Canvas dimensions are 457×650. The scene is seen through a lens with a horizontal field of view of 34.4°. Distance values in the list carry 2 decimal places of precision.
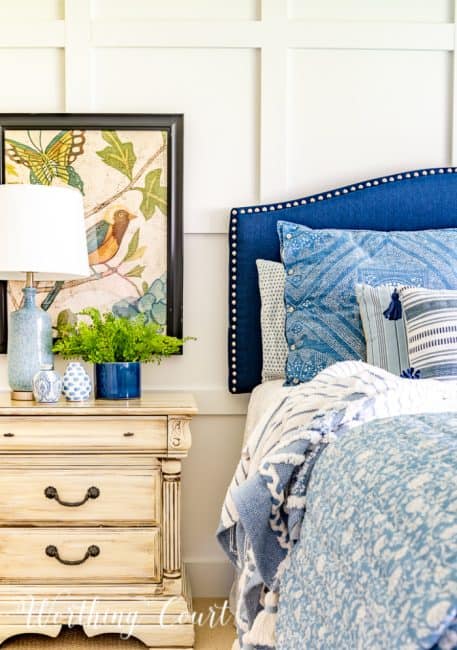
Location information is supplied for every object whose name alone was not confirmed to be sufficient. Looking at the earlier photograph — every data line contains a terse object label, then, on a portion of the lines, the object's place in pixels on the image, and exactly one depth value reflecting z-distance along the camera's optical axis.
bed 0.76
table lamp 2.22
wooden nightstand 2.11
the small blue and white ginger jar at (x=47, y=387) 2.18
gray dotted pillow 2.45
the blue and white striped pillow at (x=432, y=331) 1.90
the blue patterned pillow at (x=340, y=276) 2.24
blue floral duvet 0.69
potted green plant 2.29
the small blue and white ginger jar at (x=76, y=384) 2.23
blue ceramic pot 2.29
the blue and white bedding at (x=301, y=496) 0.93
